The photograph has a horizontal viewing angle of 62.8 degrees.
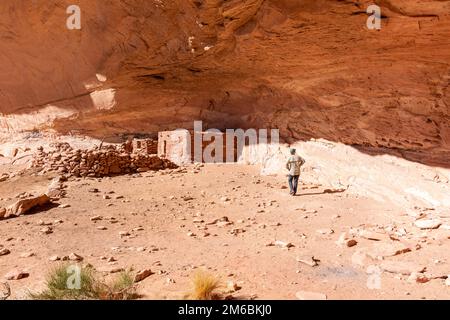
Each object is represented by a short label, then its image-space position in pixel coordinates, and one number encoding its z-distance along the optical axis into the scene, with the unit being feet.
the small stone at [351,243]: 14.34
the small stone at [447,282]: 10.76
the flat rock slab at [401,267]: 11.68
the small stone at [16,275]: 12.29
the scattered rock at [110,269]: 12.52
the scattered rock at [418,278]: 11.04
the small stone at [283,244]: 14.39
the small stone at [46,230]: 17.07
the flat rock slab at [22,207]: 19.81
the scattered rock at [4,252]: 14.62
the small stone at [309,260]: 12.57
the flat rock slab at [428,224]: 16.08
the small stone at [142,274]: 11.71
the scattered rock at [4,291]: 10.87
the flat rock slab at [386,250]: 13.13
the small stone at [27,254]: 14.30
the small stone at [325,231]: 16.03
